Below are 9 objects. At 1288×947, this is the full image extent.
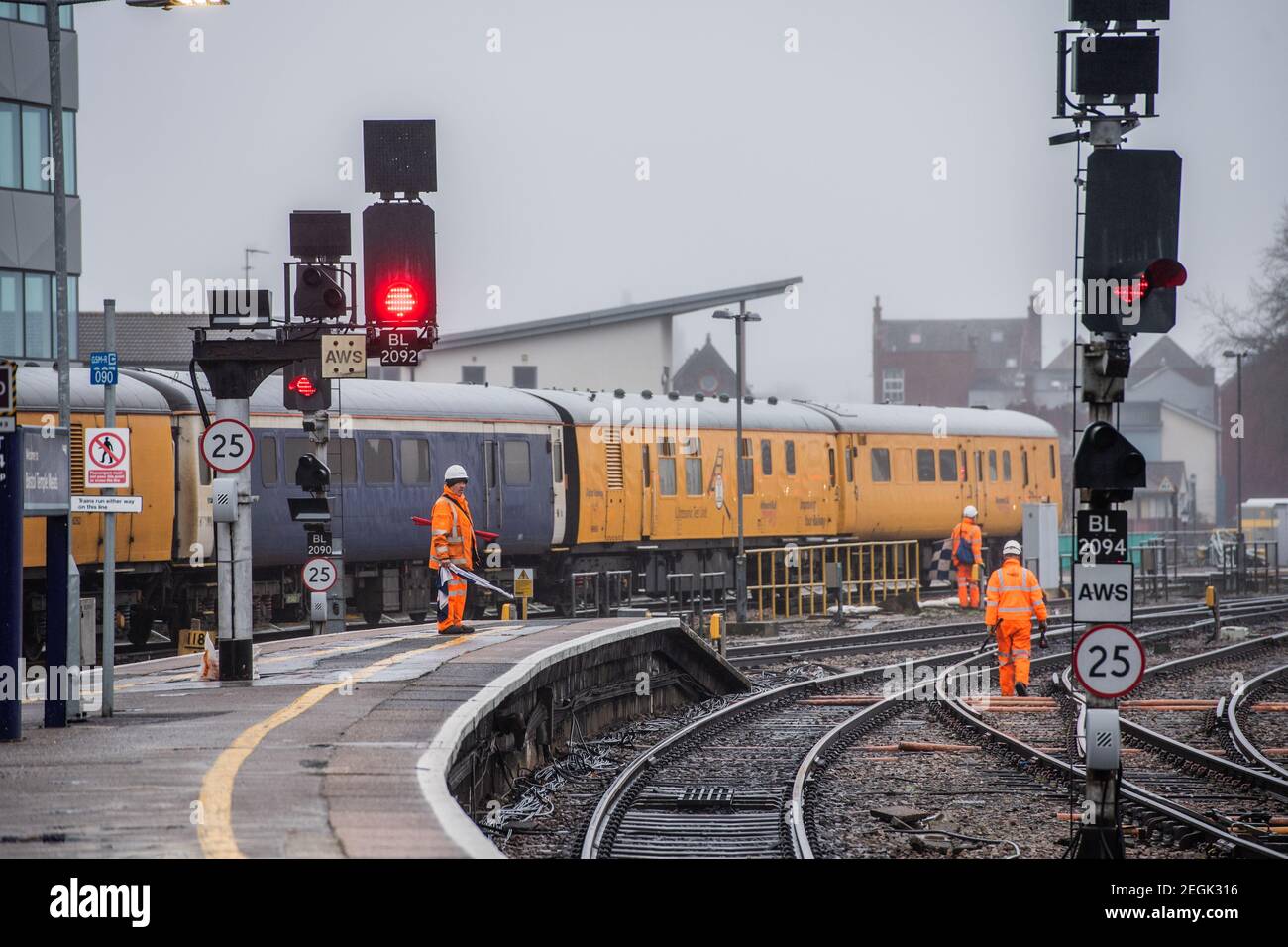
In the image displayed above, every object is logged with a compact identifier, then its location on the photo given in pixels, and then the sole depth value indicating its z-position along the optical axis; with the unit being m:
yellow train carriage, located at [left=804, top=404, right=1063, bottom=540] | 37.78
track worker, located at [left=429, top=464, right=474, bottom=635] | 18.14
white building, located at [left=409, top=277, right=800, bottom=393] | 57.50
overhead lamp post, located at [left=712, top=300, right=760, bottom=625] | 31.80
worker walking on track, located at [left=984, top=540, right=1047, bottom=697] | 20.31
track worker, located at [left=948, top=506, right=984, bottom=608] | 30.62
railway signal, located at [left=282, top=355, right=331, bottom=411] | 21.25
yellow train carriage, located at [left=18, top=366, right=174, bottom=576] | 22.19
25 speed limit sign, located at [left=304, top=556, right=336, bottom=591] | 21.73
